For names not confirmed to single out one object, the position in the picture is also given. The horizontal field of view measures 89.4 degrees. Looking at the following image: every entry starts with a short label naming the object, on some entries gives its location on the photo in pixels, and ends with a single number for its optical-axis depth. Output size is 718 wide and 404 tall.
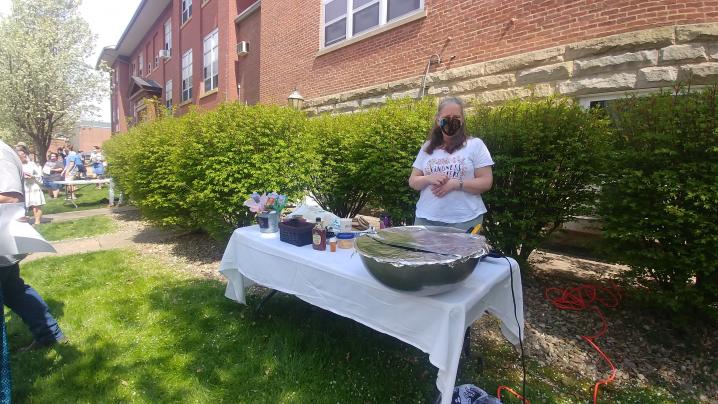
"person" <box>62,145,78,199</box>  12.66
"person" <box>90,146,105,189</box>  15.98
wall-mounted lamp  10.08
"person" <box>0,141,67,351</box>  2.60
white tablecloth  1.71
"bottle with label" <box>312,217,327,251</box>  2.56
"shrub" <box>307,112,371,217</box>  5.29
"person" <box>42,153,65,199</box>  12.91
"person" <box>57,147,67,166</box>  15.38
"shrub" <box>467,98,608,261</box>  3.50
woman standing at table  2.54
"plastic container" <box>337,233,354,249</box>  2.62
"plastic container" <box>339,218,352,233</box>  2.80
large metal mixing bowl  1.61
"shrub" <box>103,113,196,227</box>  5.99
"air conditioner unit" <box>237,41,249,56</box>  13.89
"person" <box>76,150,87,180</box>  15.88
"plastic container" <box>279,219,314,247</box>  2.69
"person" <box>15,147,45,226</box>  7.56
